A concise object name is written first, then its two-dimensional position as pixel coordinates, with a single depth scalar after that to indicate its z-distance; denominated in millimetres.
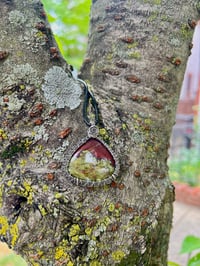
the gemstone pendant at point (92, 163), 134
